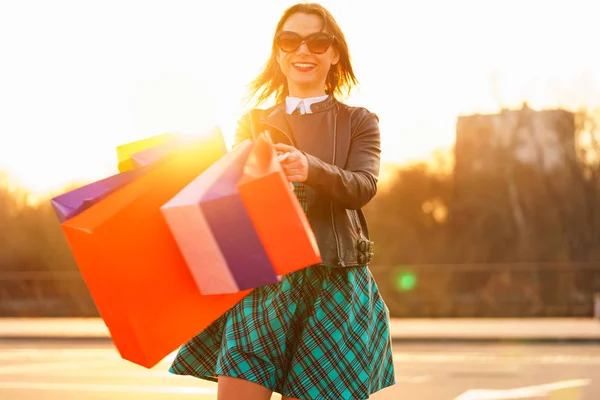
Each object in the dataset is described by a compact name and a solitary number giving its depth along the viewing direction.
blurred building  52.88
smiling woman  5.10
